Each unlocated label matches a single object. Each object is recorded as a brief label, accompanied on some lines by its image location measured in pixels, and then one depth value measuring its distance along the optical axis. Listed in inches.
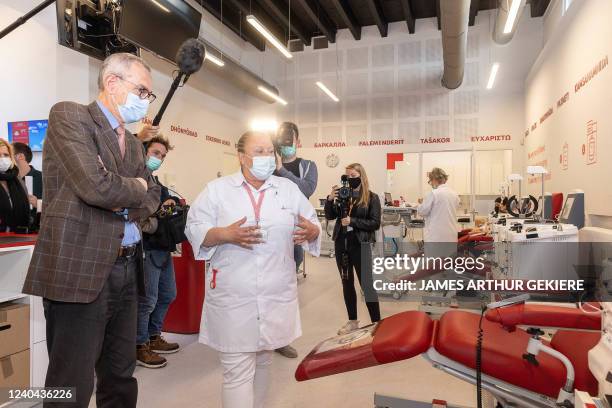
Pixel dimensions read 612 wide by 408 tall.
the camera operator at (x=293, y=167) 118.9
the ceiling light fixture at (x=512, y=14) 200.4
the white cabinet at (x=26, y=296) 94.0
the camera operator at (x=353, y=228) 139.9
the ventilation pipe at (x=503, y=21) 210.1
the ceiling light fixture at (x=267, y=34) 246.9
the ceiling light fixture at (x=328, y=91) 346.5
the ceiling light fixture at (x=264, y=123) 445.9
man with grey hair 54.9
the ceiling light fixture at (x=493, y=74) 290.6
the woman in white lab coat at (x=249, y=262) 69.7
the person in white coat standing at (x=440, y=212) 193.5
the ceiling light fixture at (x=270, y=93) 374.6
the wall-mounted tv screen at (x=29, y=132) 171.3
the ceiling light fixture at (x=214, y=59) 295.3
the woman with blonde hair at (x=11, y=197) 120.7
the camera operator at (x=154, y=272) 116.0
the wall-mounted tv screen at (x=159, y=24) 195.6
